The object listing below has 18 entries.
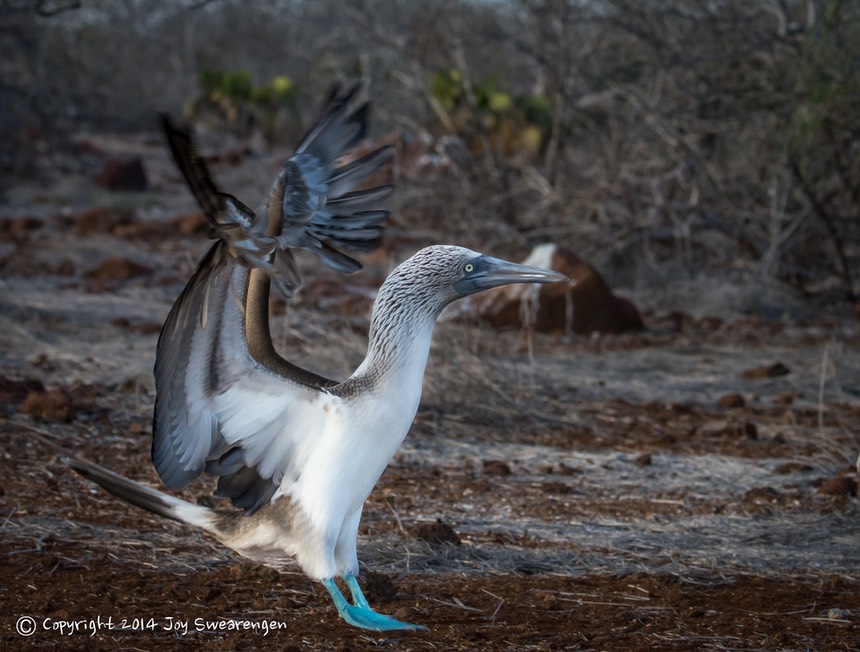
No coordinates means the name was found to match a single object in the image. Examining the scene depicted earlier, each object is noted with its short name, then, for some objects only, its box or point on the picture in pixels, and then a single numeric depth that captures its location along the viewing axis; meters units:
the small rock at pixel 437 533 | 7.97
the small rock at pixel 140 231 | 22.87
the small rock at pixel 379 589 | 7.10
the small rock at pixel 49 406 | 10.69
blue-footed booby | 6.30
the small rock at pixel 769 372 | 14.18
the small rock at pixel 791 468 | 10.43
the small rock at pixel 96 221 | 23.03
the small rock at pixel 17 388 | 10.96
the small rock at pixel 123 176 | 29.62
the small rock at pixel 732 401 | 12.99
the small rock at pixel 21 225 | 22.50
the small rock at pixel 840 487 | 9.44
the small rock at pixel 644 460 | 10.63
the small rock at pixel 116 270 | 18.86
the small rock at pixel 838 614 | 6.88
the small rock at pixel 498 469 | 10.30
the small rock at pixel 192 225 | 23.42
